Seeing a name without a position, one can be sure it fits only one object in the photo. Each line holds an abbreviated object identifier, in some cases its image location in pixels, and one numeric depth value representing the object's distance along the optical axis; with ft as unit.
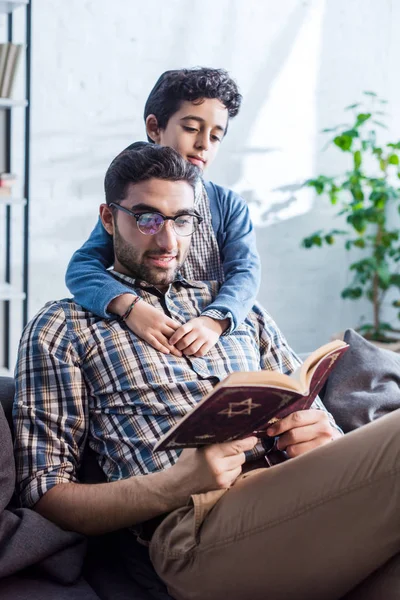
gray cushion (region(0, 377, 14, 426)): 5.38
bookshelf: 11.41
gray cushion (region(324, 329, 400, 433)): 6.15
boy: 5.44
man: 4.05
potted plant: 13.67
